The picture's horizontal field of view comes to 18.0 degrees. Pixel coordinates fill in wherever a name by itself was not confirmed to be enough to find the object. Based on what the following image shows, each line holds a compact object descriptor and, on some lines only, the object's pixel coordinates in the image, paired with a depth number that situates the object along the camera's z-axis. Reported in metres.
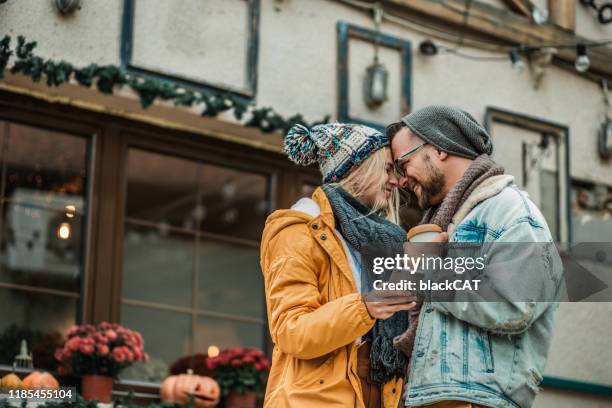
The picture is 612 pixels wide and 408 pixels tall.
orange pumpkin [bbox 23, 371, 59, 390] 10.55
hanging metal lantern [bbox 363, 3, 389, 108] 13.65
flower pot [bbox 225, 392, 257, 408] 11.98
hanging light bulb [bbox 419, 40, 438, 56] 14.33
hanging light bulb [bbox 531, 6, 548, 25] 15.31
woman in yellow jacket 6.63
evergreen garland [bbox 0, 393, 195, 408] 10.06
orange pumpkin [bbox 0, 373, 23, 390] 10.51
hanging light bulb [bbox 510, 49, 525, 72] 14.71
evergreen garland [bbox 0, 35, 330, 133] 10.88
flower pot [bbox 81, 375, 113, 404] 11.03
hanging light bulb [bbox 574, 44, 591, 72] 14.68
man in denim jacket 6.37
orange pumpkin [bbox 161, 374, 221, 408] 11.65
